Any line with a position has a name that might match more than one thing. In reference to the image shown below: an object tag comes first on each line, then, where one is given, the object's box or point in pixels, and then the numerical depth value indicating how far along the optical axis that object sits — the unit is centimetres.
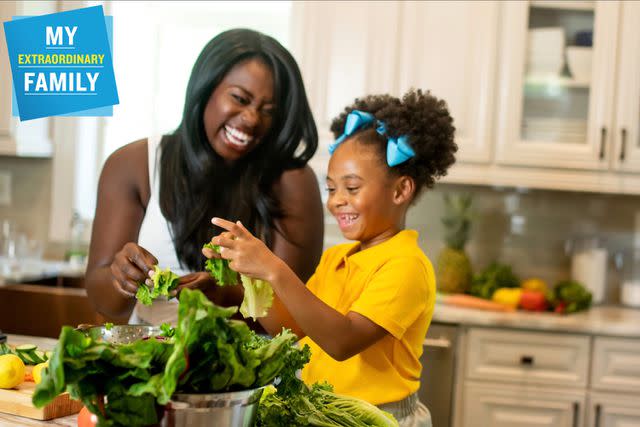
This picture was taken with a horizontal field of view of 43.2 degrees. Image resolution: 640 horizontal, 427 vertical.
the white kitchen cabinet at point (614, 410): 231
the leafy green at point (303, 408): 99
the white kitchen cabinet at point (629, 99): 254
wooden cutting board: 111
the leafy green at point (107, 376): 79
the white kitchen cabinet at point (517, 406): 232
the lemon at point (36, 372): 116
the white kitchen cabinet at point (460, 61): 258
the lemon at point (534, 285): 260
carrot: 243
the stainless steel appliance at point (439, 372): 234
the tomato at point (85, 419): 93
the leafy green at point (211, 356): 81
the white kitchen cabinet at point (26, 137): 252
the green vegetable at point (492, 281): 258
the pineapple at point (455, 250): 263
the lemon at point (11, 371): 113
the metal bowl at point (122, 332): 106
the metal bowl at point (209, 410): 84
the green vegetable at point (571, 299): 248
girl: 143
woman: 182
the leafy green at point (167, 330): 104
